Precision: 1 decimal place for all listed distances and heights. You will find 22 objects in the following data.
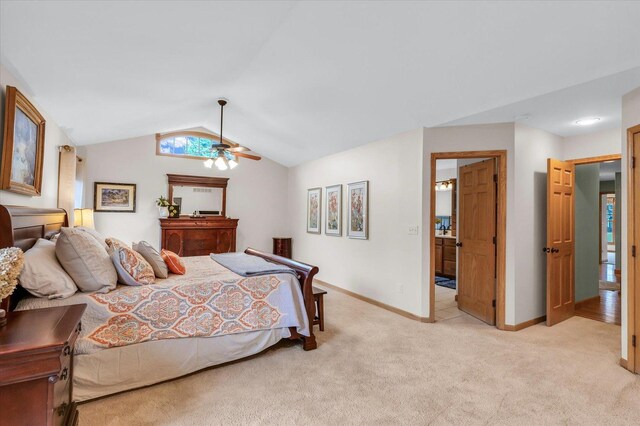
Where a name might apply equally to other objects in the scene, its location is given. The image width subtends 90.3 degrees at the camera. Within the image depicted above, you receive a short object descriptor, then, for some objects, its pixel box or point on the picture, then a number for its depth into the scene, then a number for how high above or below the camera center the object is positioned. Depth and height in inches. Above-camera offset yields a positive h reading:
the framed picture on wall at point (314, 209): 237.4 +6.3
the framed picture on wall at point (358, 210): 187.3 +4.9
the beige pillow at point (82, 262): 87.1 -13.8
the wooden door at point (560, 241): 145.1 -9.2
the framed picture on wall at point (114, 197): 220.4 +11.4
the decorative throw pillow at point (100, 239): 107.6 -9.4
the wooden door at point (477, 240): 148.3 -9.9
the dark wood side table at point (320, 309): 132.3 -38.1
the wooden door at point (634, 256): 100.7 -10.5
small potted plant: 232.2 +4.6
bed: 81.4 -33.5
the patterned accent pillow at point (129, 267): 95.6 -16.3
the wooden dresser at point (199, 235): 231.5 -15.0
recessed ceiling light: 132.3 +43.1
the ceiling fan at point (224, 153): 158.1 +31.9
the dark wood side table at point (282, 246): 271.4 -25.1
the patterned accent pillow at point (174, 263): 117.2 -18.3
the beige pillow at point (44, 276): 78.2 -16.3
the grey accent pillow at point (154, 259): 109.3 -15.7
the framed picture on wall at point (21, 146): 88.5 +20.7
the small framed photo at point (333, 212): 213.6 +3.9
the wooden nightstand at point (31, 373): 45.9 -23.7
